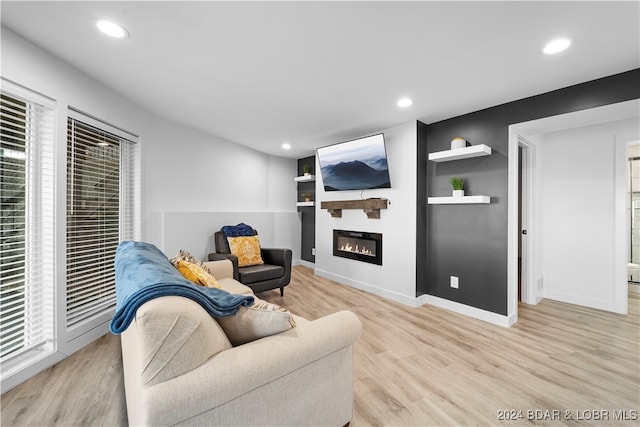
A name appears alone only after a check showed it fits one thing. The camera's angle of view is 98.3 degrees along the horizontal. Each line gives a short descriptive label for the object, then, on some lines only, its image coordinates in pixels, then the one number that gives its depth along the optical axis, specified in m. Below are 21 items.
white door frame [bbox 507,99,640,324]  2.58
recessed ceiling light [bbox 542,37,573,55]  1.81
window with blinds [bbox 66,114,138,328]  2.36
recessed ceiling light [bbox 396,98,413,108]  2.82
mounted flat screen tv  3.67
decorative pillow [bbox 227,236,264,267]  3.79
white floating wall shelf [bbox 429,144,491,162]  2.92
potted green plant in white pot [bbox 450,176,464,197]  3.14
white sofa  0.97
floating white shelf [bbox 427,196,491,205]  2.96
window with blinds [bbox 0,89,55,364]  1.84
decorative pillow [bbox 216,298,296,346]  1.30
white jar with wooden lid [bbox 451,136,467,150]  3.12
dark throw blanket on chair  4.14
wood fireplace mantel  3.78
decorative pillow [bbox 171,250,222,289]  1.92
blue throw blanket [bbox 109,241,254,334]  1.06
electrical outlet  3.30
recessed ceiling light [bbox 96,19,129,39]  1.68
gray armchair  3.41
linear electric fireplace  3.96
